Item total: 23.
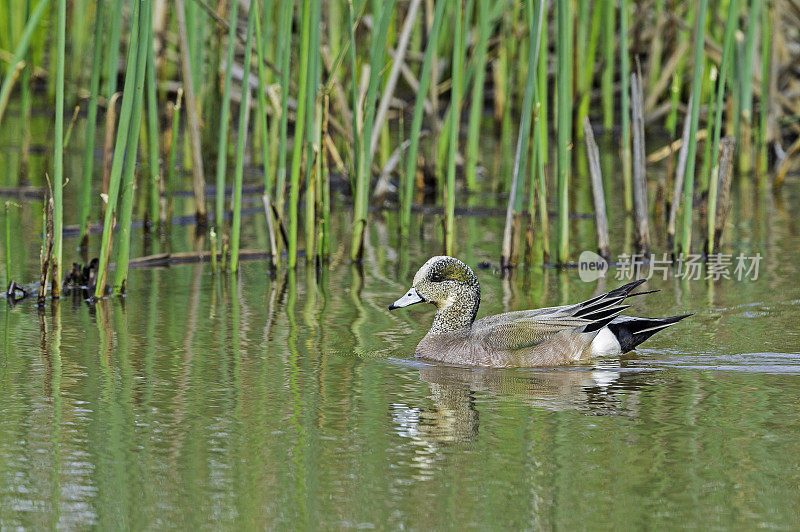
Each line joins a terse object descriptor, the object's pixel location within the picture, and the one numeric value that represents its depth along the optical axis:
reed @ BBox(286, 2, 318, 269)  13.45
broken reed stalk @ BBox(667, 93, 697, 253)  14.79
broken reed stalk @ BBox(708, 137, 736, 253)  15.22
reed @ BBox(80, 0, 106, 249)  13.61
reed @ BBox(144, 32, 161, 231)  13.76
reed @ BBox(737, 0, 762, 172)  17.36
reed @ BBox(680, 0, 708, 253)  13.42
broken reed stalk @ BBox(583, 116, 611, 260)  14.87
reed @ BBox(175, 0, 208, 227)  15.07
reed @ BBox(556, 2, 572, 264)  13.39
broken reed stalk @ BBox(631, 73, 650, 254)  15.00
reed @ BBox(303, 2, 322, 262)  13.41
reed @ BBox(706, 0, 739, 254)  13.38
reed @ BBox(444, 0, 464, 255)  13.42
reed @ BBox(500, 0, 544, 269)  13.01
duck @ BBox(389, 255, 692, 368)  11.20
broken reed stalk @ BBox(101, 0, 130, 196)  13.26
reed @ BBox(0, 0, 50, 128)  12.25
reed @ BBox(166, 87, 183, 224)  16.84
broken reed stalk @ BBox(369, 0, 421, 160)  15.80
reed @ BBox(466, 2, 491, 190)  14.63
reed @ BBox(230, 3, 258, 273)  13.43
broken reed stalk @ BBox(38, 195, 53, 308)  12.58
